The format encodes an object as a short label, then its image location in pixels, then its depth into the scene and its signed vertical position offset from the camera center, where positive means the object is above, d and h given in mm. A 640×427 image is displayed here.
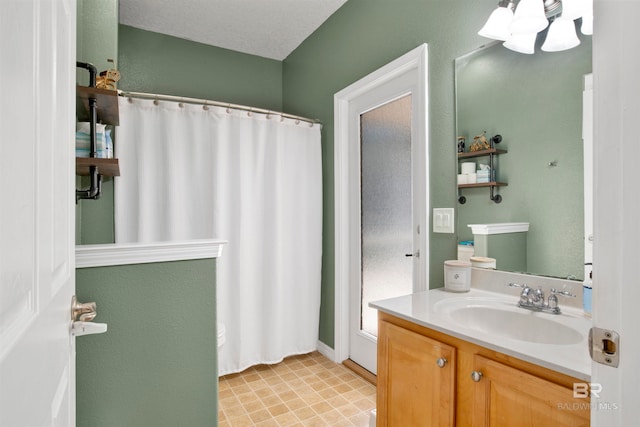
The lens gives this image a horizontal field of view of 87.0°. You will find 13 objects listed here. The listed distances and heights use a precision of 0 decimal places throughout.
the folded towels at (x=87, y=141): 1415 +309
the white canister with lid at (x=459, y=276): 1546 -296
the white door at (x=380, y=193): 1913 +130
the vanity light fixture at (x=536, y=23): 1239 +746
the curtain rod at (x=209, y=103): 2152 +757
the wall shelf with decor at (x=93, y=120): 1346 +380
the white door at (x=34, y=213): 340 +0
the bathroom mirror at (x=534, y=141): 1277 +294
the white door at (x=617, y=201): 448 +15
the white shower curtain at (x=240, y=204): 2189 +63
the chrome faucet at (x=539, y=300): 1251 -337
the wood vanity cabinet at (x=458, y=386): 856 -523
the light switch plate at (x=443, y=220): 1707 -40
